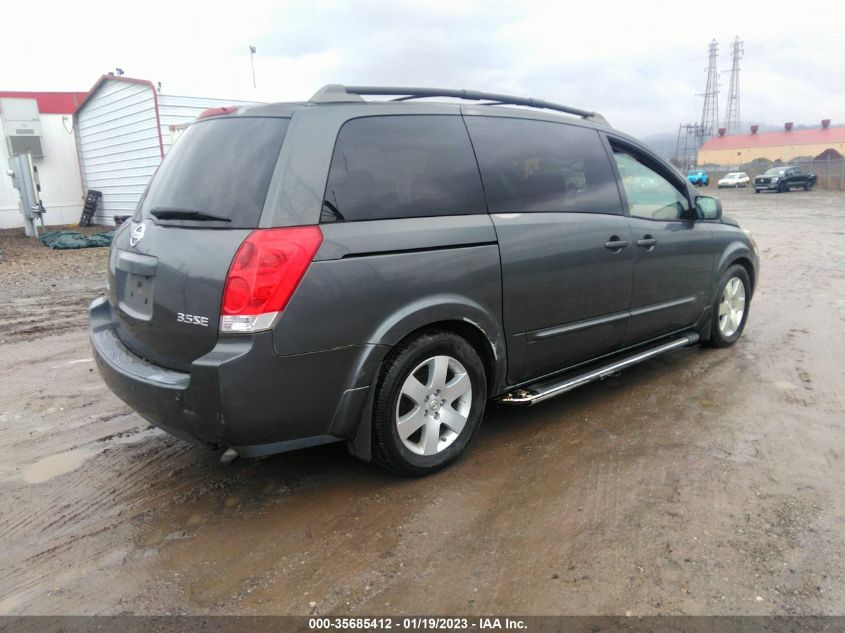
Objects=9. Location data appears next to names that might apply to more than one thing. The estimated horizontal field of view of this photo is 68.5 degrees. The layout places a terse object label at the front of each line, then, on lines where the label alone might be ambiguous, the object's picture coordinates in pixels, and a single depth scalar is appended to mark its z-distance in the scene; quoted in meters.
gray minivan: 2.59
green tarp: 14.34
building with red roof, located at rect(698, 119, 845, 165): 68.50
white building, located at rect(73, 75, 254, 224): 15.09
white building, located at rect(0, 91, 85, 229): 19.42
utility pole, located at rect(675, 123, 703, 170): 91.50
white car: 46.81
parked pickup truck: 37.31
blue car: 51.66
